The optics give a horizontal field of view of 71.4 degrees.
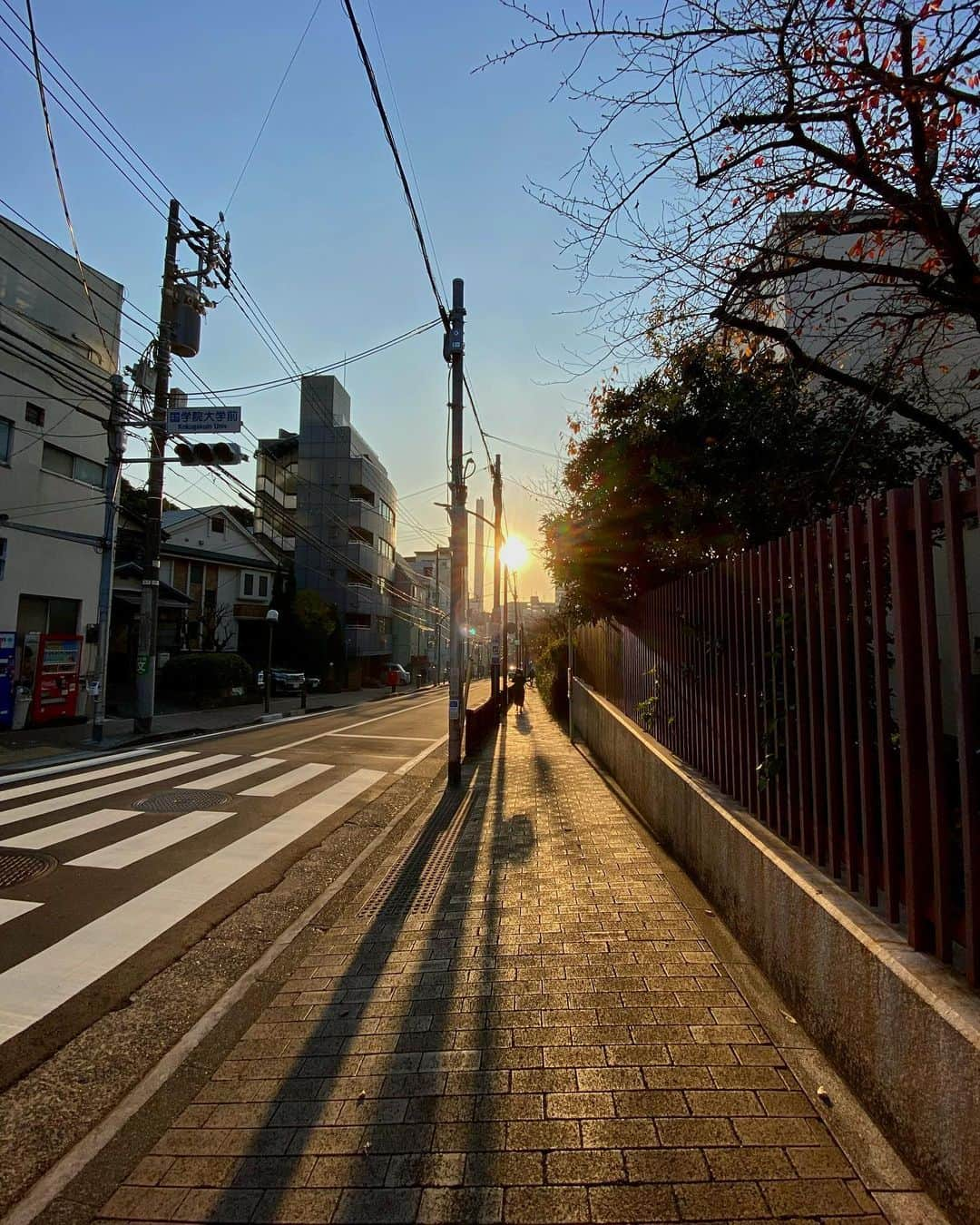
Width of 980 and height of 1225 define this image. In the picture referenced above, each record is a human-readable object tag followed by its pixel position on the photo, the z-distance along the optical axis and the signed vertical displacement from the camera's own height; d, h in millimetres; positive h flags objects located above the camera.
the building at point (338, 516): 42406 +9717
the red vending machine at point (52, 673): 16438 -172
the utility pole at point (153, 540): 15875 +3004
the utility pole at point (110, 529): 14578 +3282
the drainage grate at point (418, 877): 5039 -1735
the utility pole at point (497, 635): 20406 +1255
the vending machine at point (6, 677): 15398 -253
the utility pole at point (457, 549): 10359 +1883
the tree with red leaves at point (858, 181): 3584 +2964
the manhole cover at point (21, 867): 5348 -1654
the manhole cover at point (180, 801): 7973 -1626
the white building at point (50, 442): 16078 +5695
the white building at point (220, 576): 33719 +4888
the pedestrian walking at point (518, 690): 29375 -774
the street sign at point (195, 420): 13688 +4965
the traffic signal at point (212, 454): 14289 +4500
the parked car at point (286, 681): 32875 -584
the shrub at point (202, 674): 24750 -240
